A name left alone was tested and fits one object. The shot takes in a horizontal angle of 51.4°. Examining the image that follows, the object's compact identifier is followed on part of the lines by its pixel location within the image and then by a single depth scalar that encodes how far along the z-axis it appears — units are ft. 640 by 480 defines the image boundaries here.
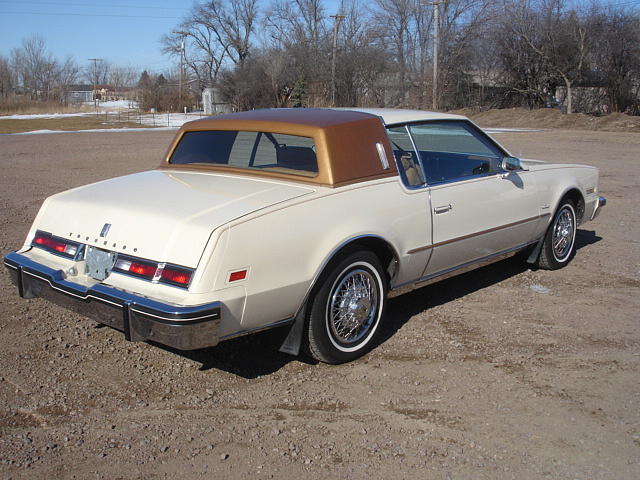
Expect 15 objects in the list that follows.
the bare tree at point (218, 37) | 220.84
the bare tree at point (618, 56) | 123.13
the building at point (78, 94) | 256.09
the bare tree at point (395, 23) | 175.52
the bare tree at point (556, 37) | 131.03
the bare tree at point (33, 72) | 271.28
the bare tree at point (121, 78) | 385.50
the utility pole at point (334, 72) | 139.13
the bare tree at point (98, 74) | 336.35
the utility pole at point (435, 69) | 116.67
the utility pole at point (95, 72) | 317.63
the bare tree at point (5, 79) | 244.42
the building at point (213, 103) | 171.04
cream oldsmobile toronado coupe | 11.38
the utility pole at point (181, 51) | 214.65
